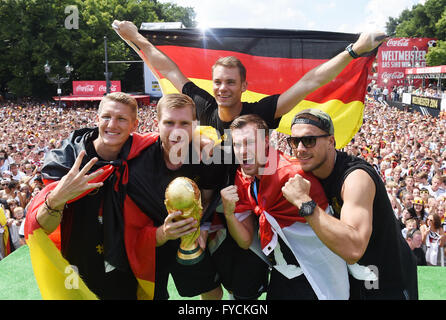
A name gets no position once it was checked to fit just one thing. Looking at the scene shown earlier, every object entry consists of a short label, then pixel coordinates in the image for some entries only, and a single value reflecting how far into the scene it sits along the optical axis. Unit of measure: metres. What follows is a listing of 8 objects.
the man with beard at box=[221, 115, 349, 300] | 2.39
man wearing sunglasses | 2.04
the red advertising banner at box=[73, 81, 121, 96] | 38.91
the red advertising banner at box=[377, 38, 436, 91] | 39.97
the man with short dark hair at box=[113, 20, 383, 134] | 2.79
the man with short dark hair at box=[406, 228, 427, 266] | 4.85
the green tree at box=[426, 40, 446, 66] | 40.47
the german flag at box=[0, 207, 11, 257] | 5.34
